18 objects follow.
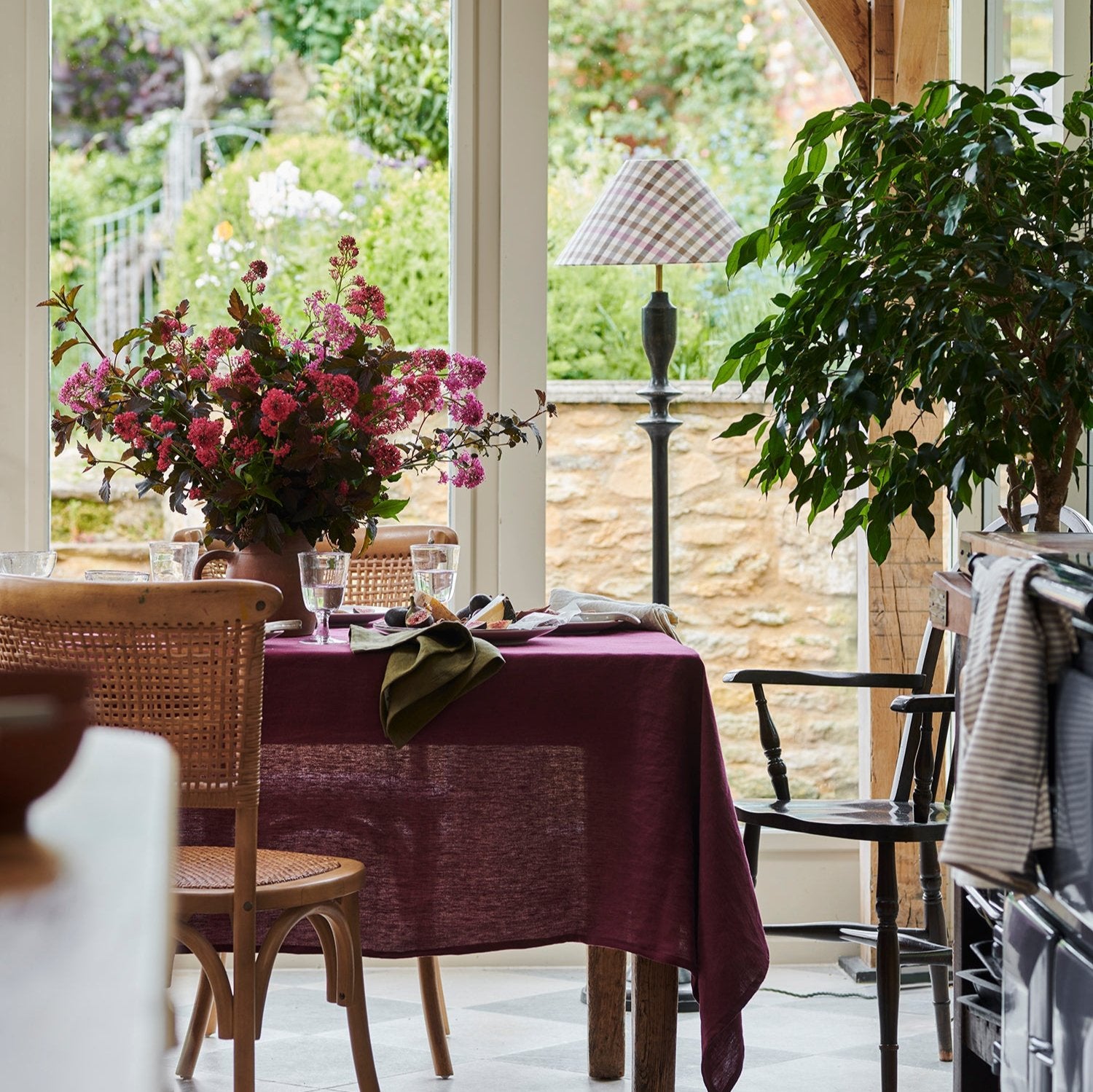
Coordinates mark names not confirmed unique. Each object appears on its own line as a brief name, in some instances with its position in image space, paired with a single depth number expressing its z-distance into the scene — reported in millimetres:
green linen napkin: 4125
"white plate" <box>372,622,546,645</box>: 4437
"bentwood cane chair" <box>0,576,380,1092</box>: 3654
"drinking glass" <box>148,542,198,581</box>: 4941
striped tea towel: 2775
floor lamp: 6223
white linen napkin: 4930
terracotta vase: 4742
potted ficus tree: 4496
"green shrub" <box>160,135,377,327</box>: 6977
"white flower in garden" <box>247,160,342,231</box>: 6992
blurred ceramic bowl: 1431
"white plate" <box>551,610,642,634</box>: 4770
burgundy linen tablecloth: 4102
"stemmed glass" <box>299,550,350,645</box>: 4402
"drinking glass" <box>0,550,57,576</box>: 4891
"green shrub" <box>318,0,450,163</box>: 6914
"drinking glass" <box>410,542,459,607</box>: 4730
